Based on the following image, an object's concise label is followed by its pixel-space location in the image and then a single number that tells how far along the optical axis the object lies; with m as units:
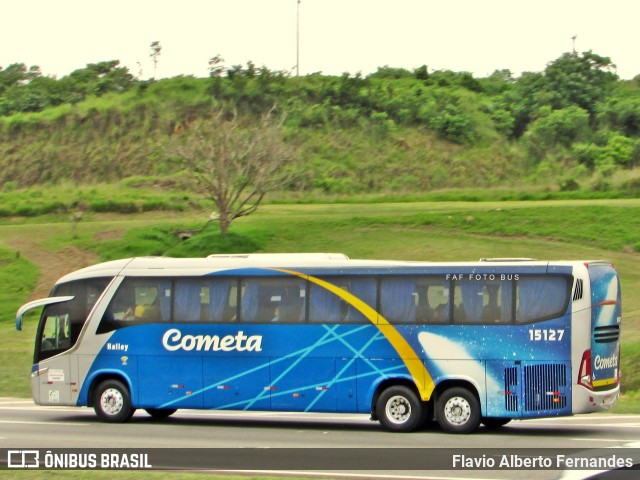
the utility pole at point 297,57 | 82.54
